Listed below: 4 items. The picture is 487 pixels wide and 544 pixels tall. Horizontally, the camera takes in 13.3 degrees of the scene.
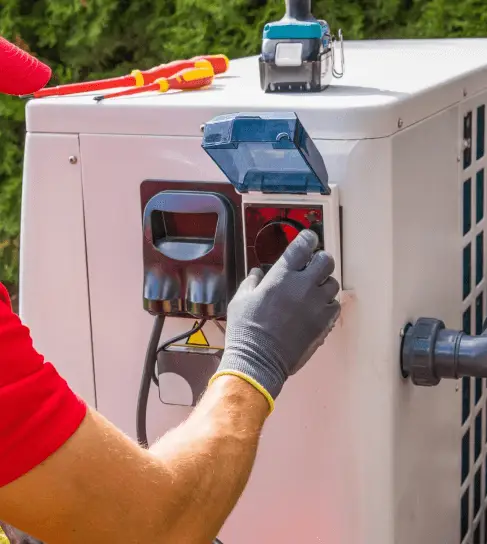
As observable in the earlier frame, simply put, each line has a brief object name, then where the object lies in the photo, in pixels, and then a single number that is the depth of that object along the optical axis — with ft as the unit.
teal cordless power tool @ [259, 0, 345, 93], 7.97
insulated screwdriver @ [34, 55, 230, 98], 8.44
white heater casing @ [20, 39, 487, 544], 7.80
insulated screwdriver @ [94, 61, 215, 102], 8.32
